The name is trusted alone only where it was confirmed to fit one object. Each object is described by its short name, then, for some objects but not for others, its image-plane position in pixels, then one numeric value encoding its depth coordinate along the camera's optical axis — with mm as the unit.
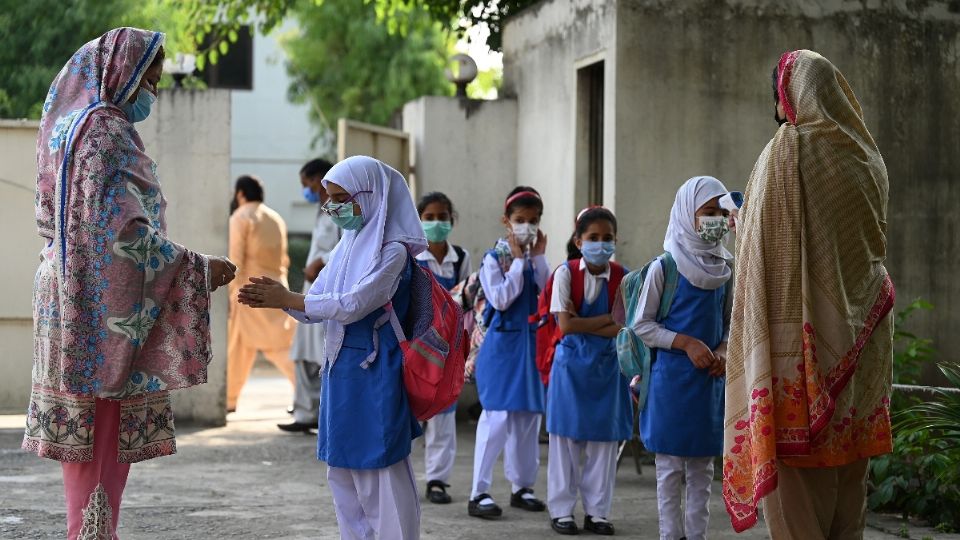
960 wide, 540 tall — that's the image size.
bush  6980
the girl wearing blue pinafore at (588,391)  7027
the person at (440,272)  7895
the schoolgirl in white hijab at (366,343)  5168
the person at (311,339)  10430
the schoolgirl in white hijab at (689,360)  6074
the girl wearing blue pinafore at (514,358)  7664
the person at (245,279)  11414
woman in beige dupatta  4516
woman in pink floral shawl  4961
